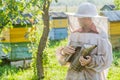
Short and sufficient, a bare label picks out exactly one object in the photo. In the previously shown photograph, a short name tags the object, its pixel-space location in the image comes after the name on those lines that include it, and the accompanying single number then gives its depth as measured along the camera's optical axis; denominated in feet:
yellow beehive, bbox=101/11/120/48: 49.75
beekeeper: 11.34
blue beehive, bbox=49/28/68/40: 63.59
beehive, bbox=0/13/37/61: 37.65
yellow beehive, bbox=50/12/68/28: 61.98
